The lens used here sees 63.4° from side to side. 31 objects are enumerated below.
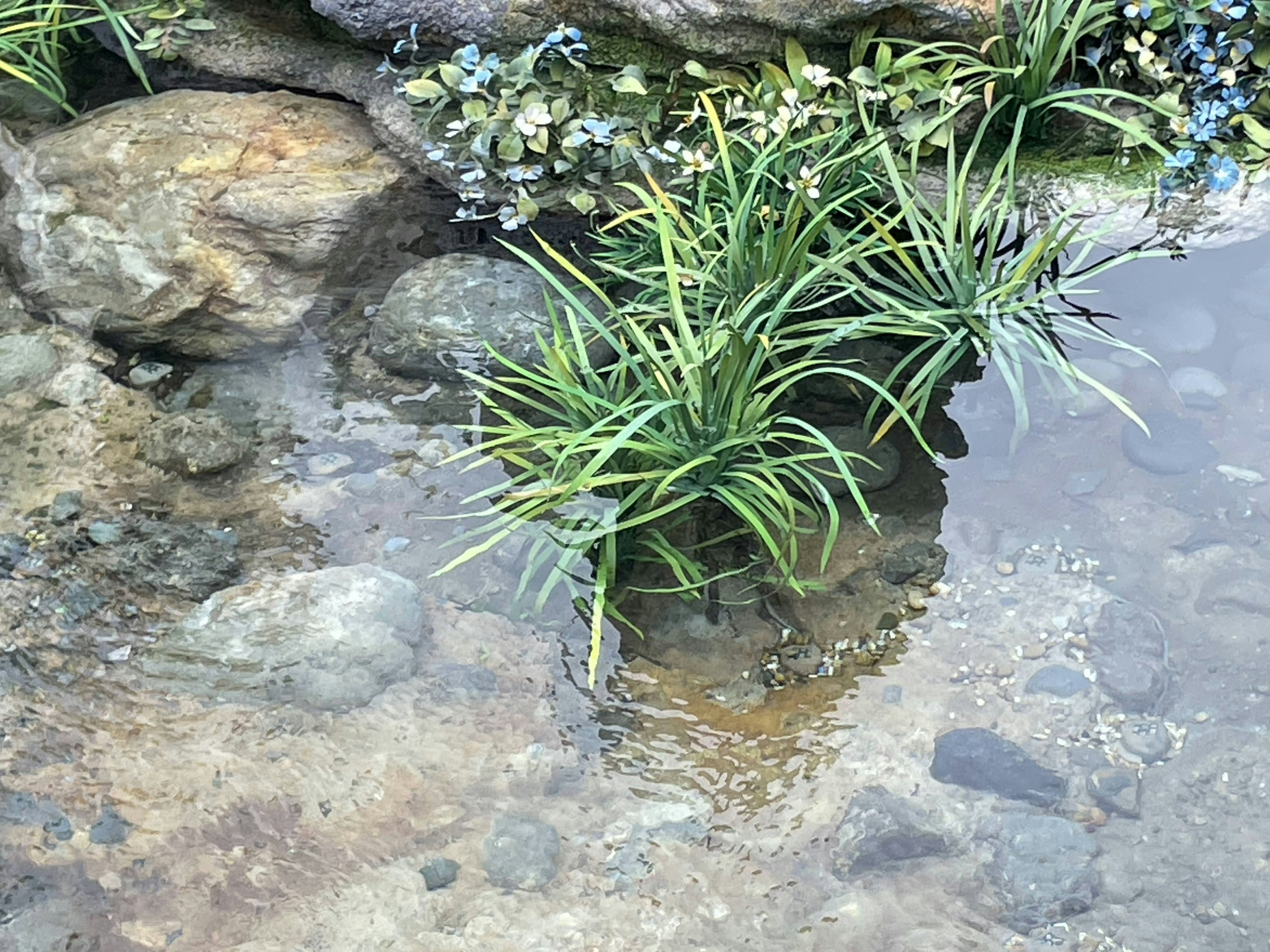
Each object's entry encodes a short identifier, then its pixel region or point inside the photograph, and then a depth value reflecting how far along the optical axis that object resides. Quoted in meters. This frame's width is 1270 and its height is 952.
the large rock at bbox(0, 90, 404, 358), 3.34
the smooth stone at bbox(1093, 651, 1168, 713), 2.49
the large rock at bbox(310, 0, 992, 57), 3.17
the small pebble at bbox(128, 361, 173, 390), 3.29
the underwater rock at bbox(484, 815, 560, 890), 2.20
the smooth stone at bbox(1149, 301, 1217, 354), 3.12
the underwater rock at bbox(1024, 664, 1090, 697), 2.52
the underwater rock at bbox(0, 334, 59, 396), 3.18
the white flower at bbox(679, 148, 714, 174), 3.14
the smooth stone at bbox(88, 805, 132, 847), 2.20
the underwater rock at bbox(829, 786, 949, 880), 2.24
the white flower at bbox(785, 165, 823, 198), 3.04
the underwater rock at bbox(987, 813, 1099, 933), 2.13
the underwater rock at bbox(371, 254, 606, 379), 3.21
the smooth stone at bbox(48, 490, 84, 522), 2.84
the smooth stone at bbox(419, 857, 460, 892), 2.19
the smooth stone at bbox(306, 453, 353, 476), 3.04
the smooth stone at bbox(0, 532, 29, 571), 2.70
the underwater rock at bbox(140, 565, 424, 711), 2.48
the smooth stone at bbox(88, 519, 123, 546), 2.80
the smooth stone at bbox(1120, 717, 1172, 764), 2.40
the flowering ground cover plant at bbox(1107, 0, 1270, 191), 3.09
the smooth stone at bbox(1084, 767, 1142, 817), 2.31
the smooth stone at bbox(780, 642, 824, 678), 2.63
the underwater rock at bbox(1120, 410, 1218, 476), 2.92
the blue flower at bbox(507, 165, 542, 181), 3.36
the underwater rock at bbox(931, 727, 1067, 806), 2.35
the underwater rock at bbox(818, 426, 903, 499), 2.95
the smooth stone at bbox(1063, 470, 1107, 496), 2.92
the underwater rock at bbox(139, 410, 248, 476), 3.01
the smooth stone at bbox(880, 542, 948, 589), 2.81
